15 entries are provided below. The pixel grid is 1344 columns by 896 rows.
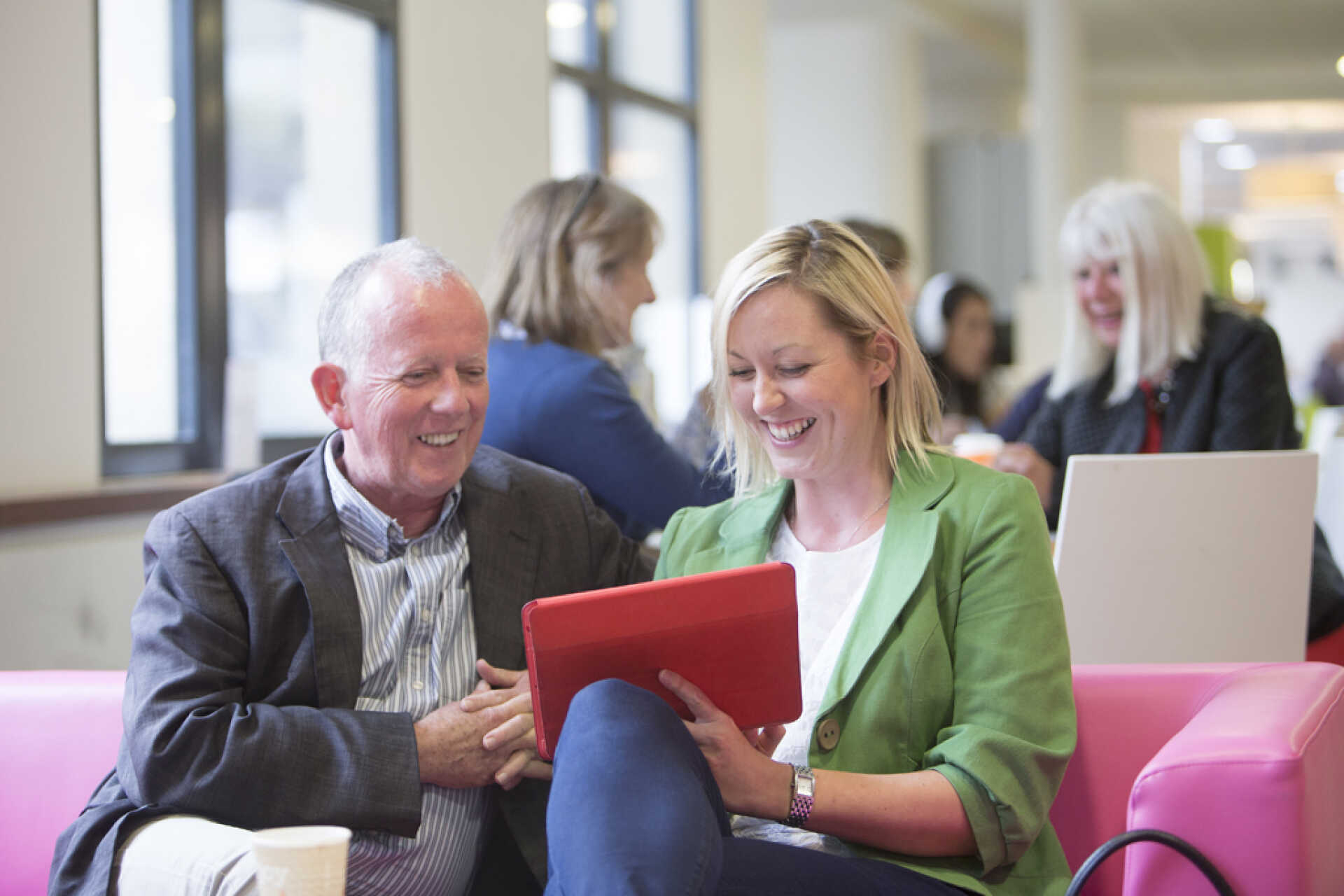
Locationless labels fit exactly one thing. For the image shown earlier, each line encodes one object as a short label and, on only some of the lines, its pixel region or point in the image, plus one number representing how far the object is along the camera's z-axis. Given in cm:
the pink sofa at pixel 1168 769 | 272
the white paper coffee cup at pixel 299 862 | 206
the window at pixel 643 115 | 1202
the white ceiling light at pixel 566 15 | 1195
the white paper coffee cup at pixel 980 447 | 604
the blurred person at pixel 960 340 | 1071
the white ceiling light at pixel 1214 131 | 2906
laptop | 420
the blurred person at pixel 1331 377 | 2073
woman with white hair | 541
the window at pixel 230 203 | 702
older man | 311
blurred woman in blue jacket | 498
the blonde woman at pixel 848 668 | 265
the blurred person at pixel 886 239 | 702
